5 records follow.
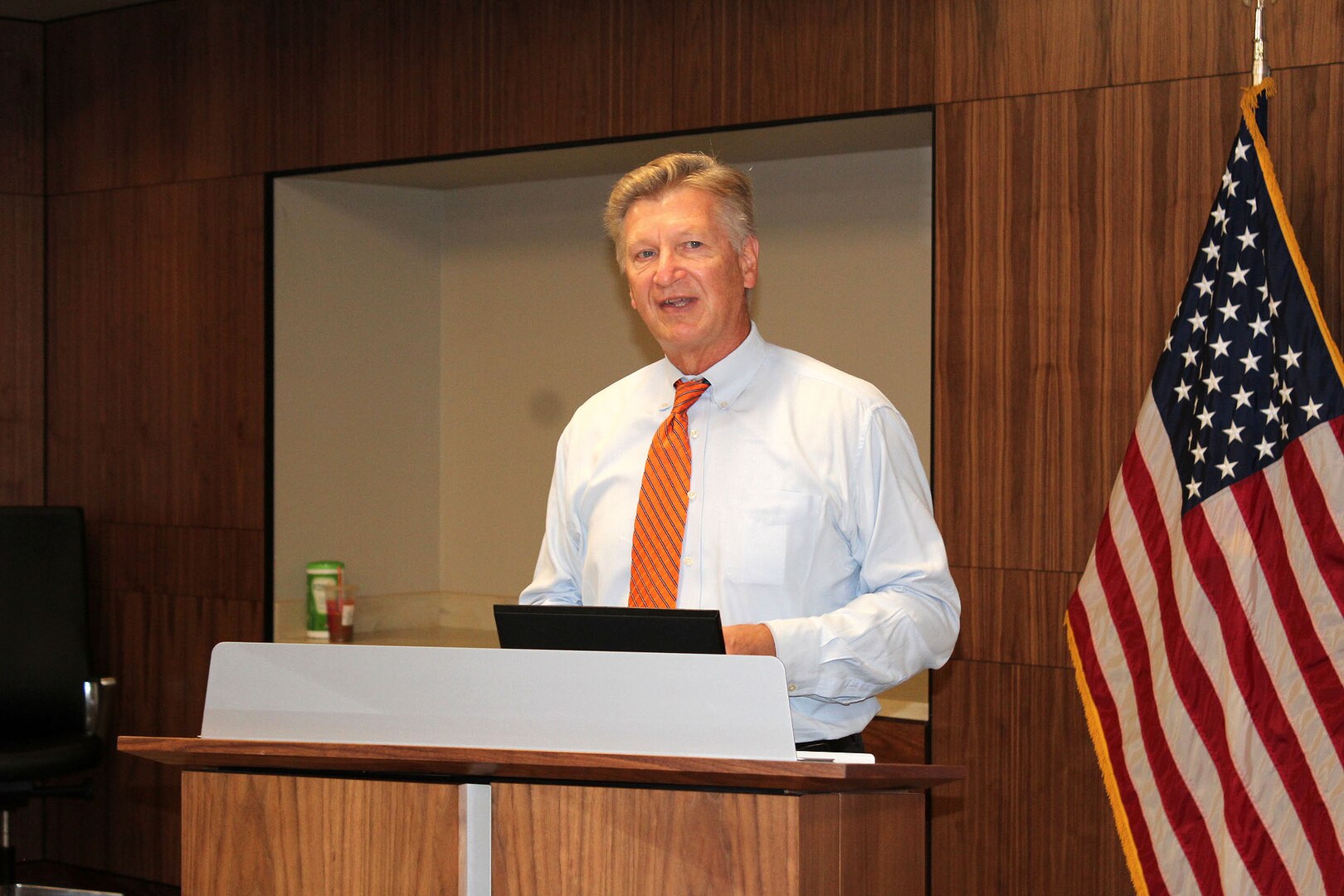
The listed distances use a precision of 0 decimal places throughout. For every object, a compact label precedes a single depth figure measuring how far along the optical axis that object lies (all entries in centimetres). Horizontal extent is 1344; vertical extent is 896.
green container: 471
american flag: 278
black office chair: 448
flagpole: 295
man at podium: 215
